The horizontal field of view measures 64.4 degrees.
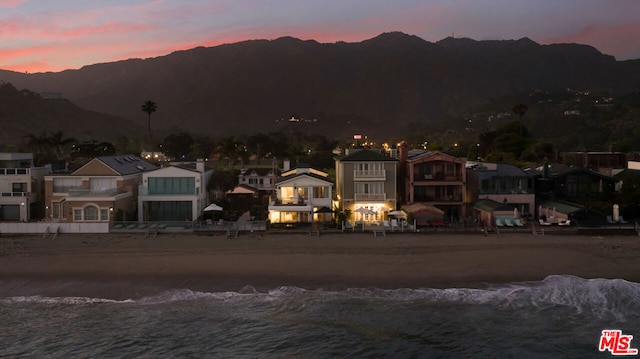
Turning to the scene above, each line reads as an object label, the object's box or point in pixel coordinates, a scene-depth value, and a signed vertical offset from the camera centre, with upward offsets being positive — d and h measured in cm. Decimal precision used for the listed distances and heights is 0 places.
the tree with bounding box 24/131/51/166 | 6072 +844
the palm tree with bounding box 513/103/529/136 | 8788 +1630
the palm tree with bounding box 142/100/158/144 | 8838 +1740
